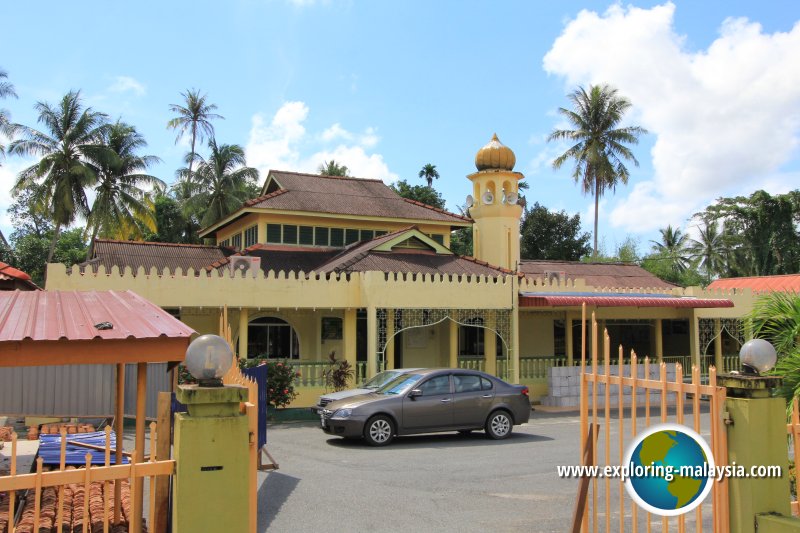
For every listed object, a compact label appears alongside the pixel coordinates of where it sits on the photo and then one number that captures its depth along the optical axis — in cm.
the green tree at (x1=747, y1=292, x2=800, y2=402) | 584
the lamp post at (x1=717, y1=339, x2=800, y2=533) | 431
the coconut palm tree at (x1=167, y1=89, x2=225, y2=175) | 4494
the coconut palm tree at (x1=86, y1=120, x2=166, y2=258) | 3481
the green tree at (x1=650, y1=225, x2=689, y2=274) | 5588
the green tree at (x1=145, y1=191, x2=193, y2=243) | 4344
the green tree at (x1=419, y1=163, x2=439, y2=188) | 6184
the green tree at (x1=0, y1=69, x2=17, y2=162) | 2822
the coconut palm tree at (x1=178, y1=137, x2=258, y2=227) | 4088
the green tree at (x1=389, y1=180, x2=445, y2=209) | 4988
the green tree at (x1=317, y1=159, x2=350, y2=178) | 4909
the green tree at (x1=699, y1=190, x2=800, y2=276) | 4297
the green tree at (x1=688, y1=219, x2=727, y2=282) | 5084
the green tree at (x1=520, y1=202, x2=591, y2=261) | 4972
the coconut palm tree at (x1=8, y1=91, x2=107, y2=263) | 3275
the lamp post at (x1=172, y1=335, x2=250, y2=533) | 371
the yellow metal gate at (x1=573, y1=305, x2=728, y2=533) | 438
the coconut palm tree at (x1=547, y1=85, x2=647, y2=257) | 4241
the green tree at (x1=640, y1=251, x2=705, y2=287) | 5241
